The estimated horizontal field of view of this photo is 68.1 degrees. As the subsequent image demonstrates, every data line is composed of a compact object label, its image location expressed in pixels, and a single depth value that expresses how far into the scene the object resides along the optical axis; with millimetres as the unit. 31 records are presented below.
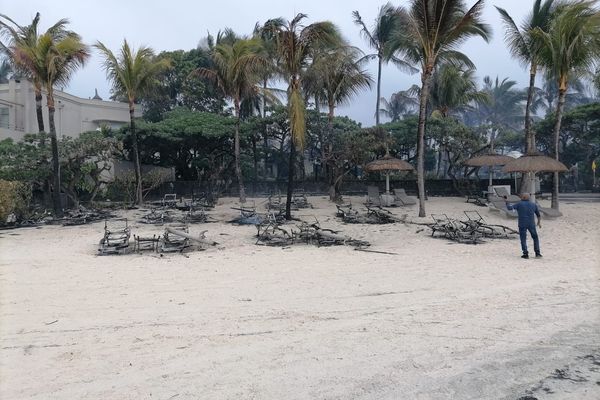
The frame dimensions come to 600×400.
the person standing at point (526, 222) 9930
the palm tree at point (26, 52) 15625
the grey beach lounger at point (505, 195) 18653
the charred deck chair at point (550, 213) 16891
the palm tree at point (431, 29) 15359
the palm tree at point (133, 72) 19734
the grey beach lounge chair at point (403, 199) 20812
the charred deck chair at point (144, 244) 10855
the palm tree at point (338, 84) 19097
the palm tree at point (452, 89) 27125
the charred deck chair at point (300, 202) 20672
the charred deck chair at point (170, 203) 19116
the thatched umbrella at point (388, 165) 20100
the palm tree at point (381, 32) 29547
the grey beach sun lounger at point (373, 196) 20969
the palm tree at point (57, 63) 15953
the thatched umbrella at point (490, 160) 20734
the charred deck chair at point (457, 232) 12204
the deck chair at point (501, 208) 16898
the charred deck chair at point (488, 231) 12785
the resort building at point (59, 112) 25875
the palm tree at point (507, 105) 57000
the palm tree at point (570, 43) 16469
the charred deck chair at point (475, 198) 21391
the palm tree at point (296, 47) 14812
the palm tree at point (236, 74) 19266
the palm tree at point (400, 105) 41416
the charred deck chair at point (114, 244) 10633
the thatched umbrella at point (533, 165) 16109
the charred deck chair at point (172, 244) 10641
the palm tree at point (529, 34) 19406
